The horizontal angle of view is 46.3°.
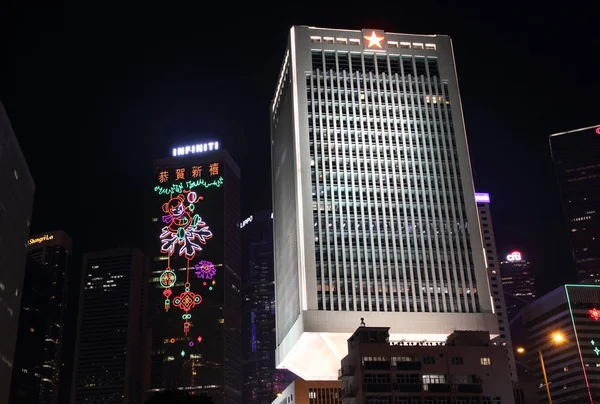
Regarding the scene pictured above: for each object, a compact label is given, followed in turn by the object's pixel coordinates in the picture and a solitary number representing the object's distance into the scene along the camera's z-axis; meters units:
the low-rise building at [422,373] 106.81
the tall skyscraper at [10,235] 136.50
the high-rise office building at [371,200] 124.19
